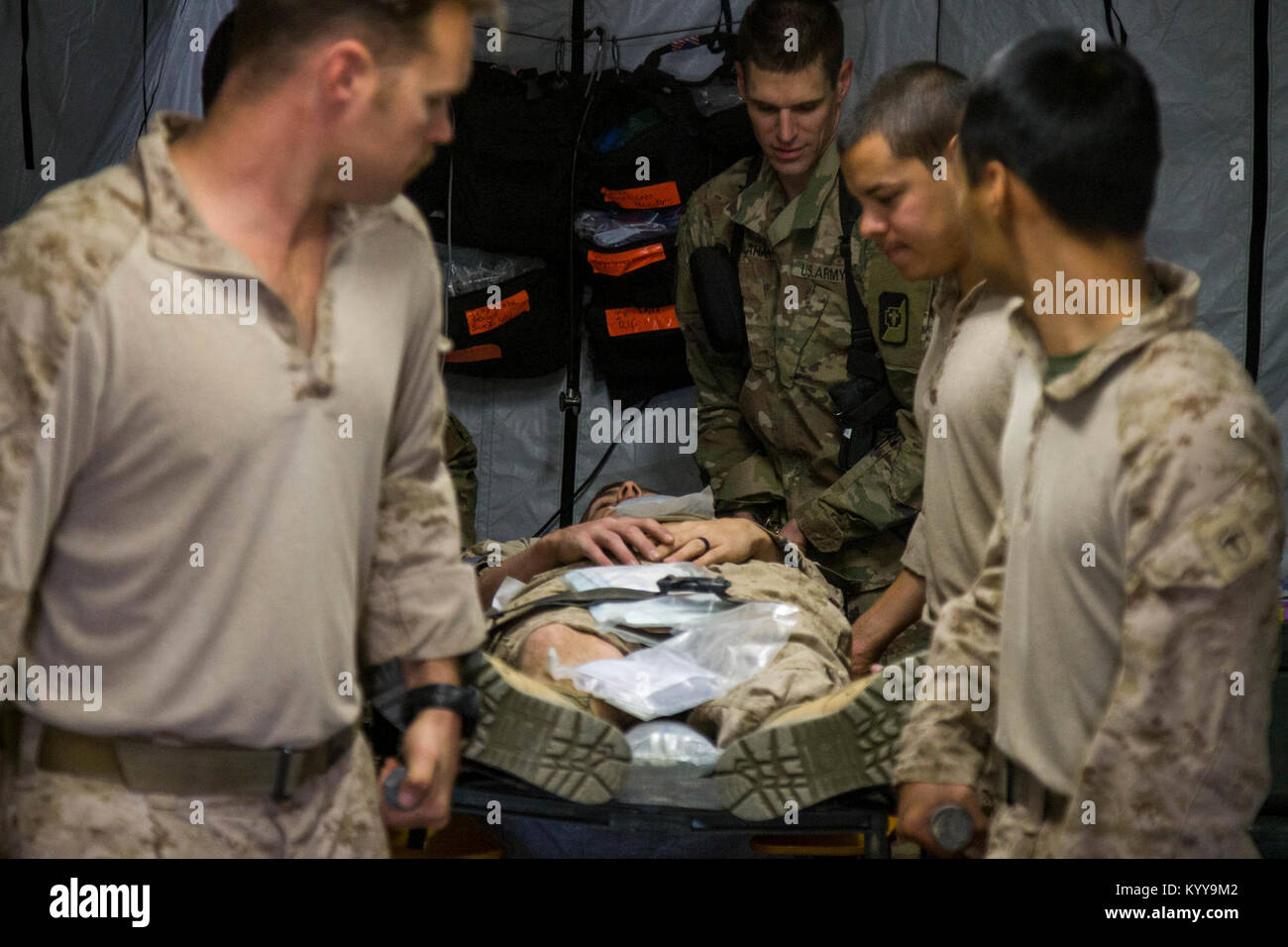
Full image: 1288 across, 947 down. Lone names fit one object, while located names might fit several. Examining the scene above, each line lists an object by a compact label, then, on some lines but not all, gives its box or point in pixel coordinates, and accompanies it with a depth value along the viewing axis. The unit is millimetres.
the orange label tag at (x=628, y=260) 3539
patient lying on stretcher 1888
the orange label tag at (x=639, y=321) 3553
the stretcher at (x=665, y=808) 1938
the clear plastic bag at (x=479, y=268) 3541
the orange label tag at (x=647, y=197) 3527
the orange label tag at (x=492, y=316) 3396
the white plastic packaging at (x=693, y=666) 2143
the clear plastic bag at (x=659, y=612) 2391
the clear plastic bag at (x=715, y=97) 3566
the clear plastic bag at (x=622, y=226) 3549
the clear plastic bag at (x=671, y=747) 2012
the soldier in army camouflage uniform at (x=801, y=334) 2670
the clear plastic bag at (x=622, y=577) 2520
